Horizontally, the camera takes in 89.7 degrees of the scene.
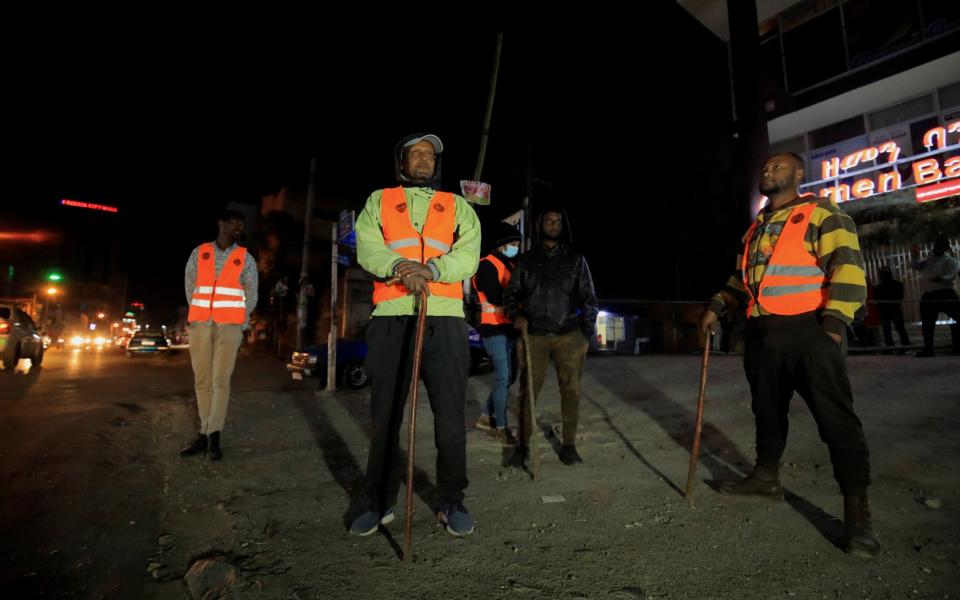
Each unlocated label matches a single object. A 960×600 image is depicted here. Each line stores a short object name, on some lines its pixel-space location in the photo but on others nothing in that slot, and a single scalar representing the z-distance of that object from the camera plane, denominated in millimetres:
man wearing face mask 4793
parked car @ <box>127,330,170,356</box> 25277
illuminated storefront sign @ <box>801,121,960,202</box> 12852
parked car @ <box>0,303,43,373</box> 11875
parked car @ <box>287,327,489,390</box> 9508
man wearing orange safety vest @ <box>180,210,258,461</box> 4059
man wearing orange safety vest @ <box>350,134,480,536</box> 2570
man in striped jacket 2520
